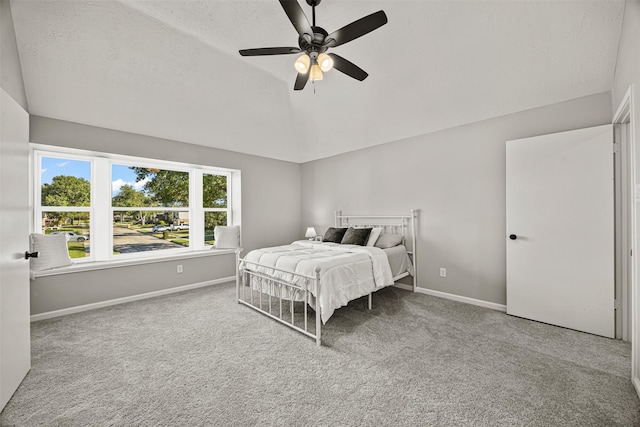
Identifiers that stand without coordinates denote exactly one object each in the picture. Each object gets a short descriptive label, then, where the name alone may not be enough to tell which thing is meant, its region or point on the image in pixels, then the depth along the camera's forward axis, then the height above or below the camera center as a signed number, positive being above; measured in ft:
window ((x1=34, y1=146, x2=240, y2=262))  11.51 +0.62
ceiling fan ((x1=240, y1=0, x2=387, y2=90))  6.25 +4.61
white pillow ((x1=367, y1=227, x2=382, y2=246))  13.85 -1.17
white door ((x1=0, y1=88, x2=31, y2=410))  5.76 -0.73
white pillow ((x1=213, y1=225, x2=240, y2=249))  15.96 -1.38
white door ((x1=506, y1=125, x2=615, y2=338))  8.77 -0.62
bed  8.96 -2.16
